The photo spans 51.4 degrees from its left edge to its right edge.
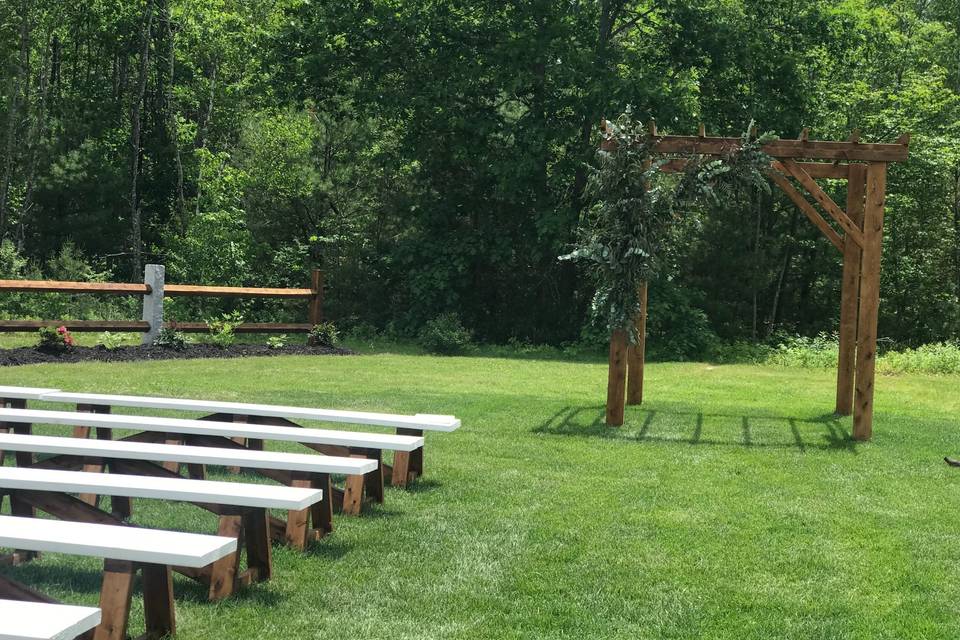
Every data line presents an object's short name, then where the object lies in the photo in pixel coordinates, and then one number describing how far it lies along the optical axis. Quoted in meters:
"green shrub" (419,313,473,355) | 19.45
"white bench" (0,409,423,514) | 6.01
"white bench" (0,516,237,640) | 3.42
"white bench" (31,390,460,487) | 6.82
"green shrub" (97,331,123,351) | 15.96
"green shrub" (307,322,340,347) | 18.62
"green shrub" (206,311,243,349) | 17.67
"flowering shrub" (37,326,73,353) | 15.15
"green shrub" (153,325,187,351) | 16.73
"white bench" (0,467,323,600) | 4.26
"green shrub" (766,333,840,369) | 19.34
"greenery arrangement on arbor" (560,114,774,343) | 9.84
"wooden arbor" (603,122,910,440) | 9.80
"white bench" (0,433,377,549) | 5.09
